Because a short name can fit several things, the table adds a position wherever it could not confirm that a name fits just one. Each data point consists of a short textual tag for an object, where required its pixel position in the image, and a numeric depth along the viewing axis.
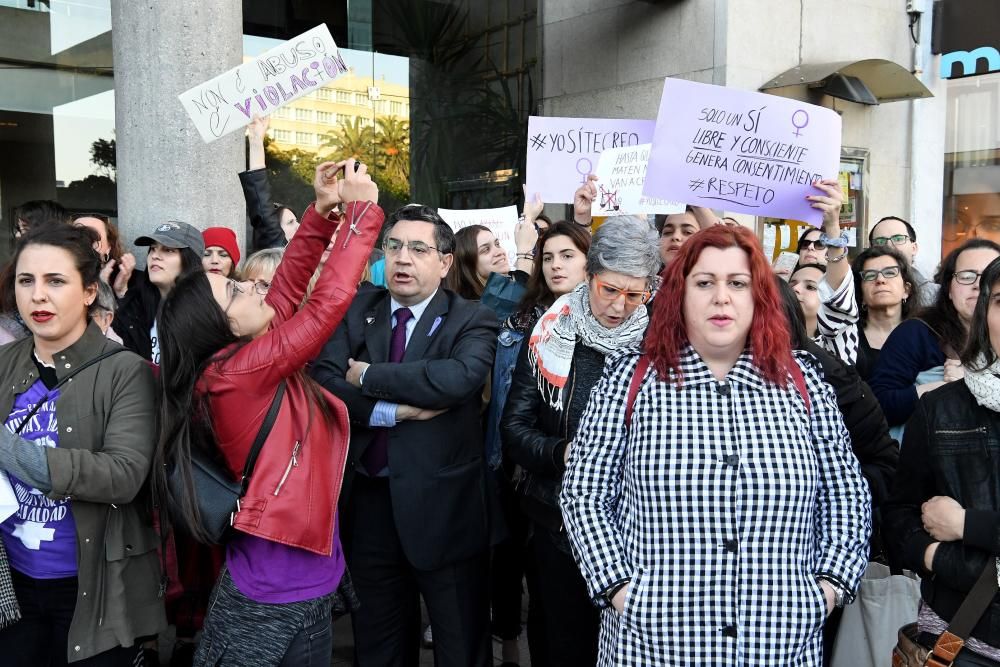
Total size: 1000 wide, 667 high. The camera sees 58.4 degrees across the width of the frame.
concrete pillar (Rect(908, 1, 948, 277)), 9.73
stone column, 5.80
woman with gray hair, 3.29
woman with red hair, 2.43
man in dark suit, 3.49
